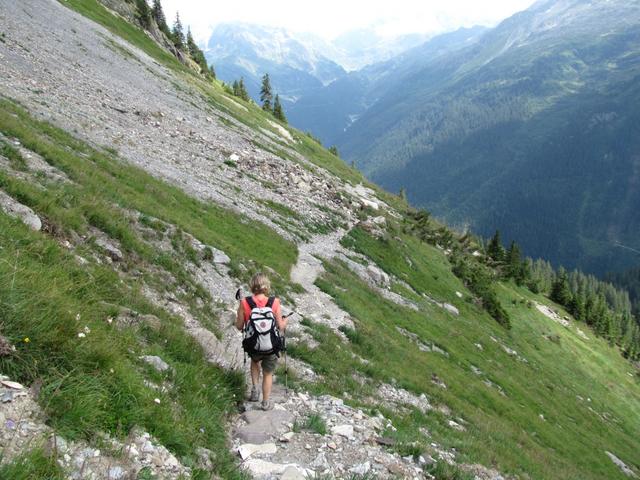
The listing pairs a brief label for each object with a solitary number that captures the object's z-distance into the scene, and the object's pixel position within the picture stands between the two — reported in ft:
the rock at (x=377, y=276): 104.90
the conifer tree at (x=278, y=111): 325.60
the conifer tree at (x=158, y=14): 321.05
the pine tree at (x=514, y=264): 234.27
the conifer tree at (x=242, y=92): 337.78
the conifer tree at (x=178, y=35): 331.57
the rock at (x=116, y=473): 15.24
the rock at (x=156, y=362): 24.11
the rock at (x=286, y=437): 25.88
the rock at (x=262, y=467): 21.97
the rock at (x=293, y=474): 21.70
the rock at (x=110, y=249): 37.70
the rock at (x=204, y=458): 19.99
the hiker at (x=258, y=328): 28.09
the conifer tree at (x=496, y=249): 255.50
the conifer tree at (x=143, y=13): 274.36
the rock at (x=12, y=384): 15.48
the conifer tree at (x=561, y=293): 287.28
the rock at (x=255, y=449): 23.24
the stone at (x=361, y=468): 24.19
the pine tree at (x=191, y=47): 352.42
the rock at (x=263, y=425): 25.35
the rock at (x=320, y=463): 23.92
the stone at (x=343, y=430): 28.27
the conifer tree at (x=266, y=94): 344.90
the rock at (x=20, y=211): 29.89
